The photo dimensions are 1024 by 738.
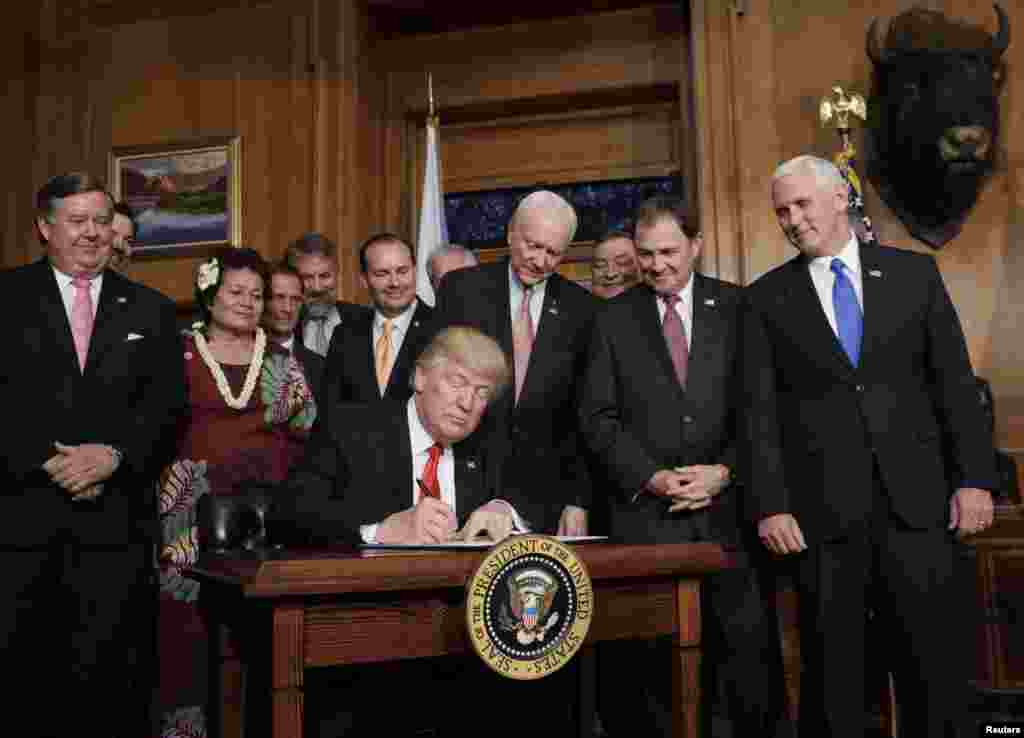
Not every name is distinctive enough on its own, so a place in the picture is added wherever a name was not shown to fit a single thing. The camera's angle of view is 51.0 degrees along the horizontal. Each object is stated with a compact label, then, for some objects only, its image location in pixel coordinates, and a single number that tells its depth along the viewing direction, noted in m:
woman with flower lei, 3.11
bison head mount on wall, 4.33
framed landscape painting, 5.59
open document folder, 1.85
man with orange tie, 3.48
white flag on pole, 5.39
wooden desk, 1.64
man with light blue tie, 2.59
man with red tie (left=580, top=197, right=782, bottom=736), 2.79
